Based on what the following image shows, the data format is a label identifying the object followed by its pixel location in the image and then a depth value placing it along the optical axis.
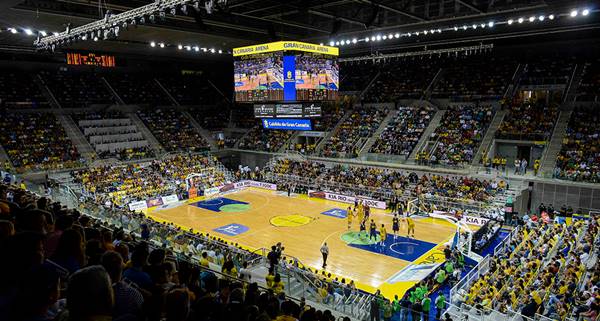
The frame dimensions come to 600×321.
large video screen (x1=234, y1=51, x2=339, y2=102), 23.56
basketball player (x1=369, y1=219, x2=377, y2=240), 21.47
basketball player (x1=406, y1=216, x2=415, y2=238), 22.23
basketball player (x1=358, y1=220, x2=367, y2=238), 23.02
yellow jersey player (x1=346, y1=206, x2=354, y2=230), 23.66
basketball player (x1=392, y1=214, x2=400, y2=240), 21.91
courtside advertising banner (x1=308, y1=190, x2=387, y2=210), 28.76
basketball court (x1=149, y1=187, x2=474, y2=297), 18.09
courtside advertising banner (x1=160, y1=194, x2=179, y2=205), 30.45
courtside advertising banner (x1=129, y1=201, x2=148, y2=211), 28.12
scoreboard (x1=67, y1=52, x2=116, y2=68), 30.16
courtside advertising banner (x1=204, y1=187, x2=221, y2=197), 33.41
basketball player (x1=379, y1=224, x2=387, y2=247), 20.94
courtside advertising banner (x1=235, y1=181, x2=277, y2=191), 35.31
